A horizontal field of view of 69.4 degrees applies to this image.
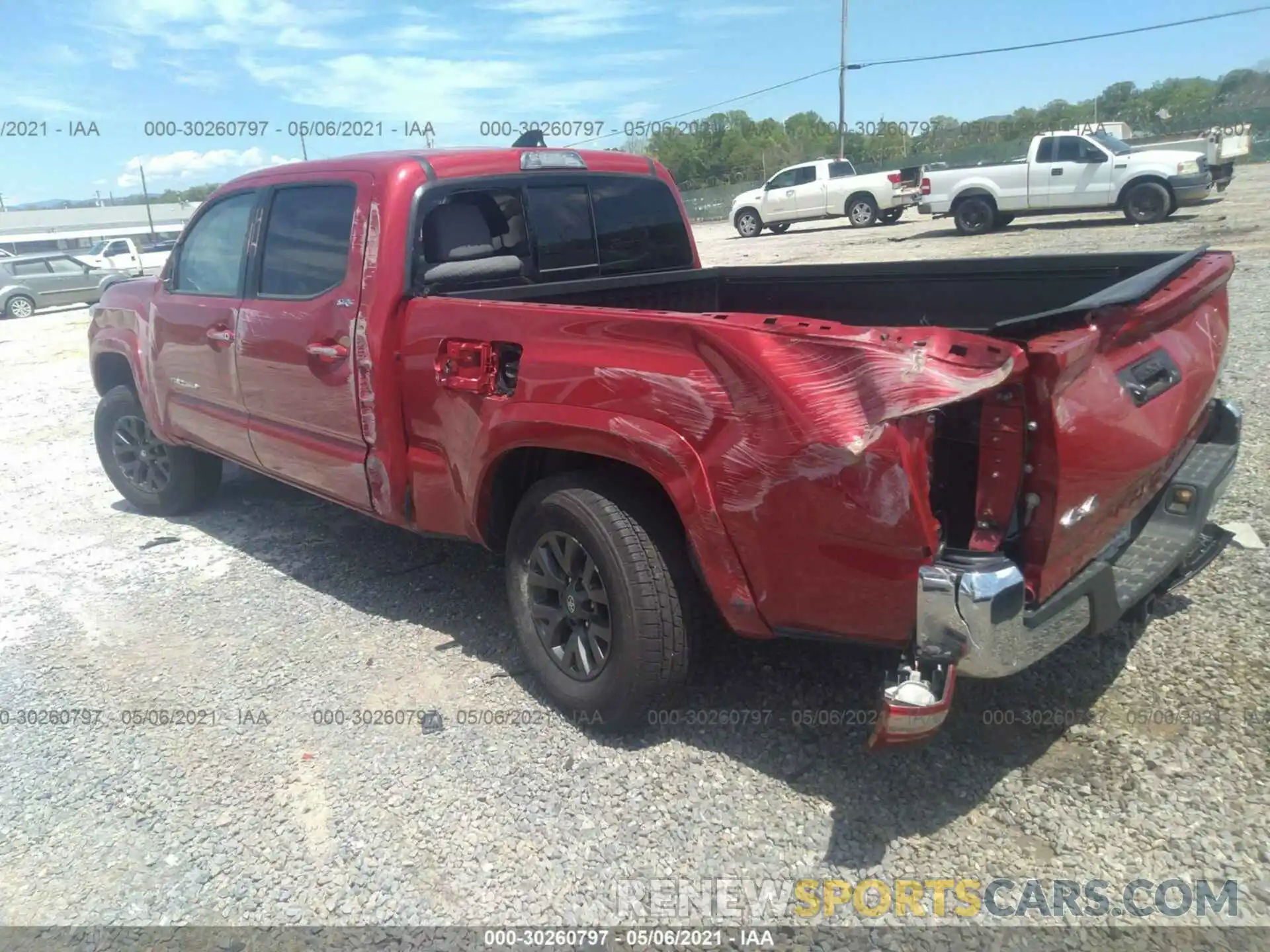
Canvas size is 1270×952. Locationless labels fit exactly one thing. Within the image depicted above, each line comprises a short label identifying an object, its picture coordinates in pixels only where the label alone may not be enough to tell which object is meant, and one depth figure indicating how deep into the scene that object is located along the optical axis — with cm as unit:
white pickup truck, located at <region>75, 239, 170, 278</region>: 2827
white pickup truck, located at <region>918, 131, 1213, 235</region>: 1673
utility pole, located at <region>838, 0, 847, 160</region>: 3547
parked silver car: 2356
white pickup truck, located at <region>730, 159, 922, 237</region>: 2406
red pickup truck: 227
